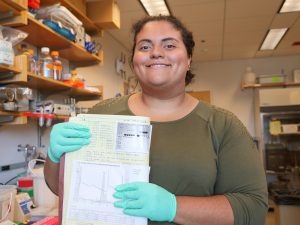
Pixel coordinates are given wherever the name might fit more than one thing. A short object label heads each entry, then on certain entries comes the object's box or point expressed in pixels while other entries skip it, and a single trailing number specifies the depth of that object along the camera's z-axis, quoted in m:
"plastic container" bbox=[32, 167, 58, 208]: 1.65
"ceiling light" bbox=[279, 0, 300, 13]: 2.96
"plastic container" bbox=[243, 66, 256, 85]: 5.21
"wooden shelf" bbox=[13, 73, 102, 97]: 1.70
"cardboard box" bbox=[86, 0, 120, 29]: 2.44
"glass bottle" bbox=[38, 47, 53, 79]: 1.84
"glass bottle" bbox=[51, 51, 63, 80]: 1.92
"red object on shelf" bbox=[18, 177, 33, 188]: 1.67
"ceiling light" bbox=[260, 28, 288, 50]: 3.88
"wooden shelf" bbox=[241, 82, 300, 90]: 4.98
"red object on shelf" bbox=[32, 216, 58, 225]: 1.32
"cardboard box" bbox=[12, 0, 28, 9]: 1.45
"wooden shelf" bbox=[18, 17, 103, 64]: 1.70
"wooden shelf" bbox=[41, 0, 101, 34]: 1.95
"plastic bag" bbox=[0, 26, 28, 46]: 1.50
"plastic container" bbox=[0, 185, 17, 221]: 1.29
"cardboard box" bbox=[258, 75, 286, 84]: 5.02
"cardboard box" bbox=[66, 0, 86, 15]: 2.25
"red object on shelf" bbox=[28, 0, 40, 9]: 1.64
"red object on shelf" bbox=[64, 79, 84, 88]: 2.02
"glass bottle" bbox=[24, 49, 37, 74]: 1.59
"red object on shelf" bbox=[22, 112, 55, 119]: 1.62
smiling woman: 0.80
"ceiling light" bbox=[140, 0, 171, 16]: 2.89
